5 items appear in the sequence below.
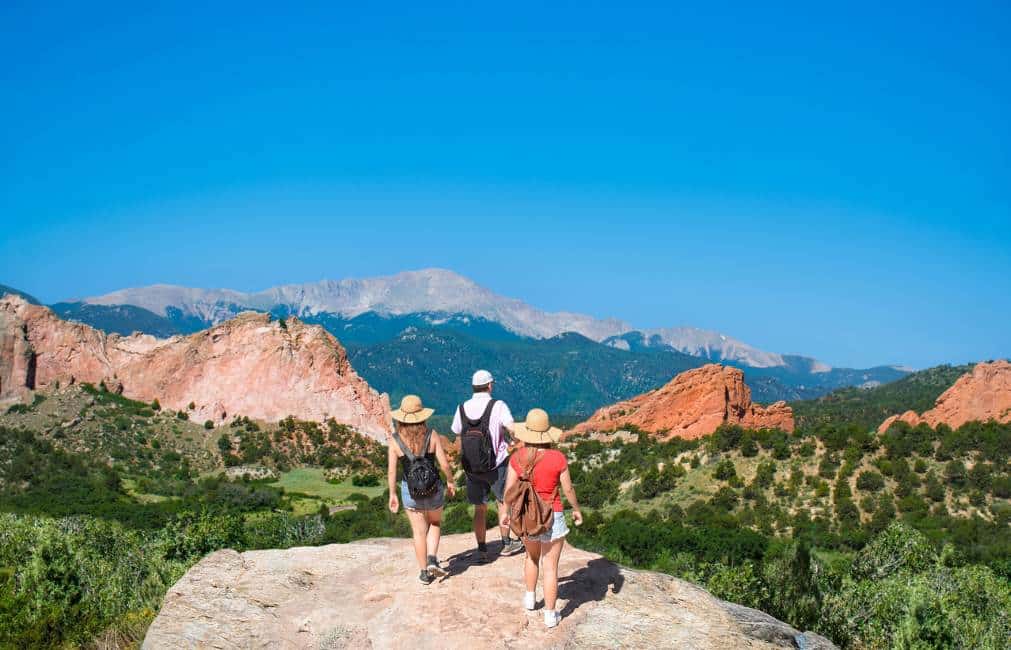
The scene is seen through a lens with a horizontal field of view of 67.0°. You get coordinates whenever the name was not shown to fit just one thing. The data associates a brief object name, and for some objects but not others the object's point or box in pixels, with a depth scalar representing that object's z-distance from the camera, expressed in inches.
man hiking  447.2
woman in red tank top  393.4
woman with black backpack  430.0
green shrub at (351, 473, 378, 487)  2314.2
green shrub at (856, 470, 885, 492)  1584.6
